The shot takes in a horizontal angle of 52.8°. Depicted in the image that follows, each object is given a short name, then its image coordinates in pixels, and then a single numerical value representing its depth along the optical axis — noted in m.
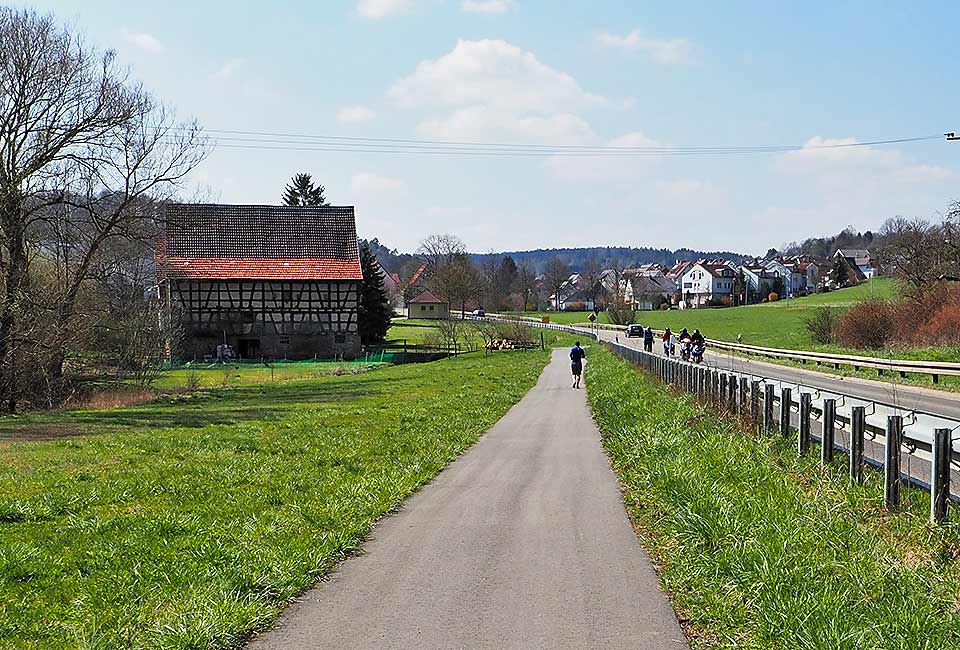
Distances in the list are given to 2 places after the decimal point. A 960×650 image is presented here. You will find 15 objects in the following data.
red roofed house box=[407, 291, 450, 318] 135.31
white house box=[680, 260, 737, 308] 173.75
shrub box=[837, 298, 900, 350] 51.03
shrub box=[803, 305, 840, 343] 60.16
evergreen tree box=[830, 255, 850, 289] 161.44
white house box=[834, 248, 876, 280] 189.50
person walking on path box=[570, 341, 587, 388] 37.94
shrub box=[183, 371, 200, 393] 40.44
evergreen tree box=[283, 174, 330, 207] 95.81
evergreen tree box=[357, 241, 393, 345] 73.81
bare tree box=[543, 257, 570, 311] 163.50
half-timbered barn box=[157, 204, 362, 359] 67.00
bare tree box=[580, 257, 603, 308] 165.25
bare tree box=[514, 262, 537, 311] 148.50
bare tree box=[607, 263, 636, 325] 100.35
